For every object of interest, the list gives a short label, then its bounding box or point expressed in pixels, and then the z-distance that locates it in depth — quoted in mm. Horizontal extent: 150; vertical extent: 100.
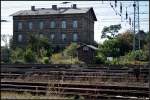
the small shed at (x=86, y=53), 53700
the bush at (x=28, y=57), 41812
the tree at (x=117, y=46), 51162
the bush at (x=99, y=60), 41812
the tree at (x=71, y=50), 51844
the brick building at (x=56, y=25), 67625
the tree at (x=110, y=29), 84312
